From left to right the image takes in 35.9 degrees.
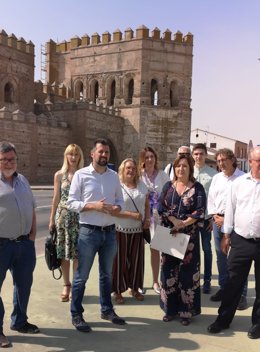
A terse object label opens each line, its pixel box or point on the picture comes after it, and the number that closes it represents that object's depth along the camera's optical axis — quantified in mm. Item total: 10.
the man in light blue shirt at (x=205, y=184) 5633
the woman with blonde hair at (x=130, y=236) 5129
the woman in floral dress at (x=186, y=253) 4496
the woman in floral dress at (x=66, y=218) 5023
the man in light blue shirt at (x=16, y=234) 3811
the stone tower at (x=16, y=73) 34156
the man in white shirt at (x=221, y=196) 5227
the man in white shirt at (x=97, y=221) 4168
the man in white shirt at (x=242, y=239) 4094
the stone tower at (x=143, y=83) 40125
